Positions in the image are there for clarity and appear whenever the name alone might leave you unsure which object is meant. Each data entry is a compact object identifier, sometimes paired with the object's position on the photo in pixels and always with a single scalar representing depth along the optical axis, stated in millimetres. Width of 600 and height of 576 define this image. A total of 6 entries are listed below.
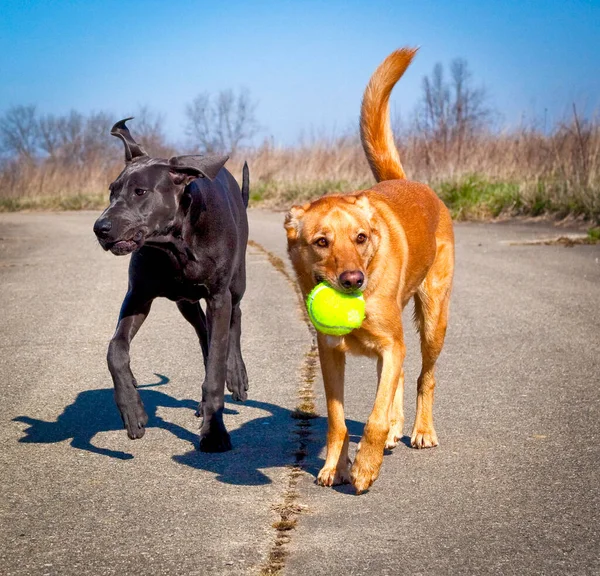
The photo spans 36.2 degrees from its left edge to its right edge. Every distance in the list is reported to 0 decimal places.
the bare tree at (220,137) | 39594
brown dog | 4035
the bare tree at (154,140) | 33125
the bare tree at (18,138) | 67938
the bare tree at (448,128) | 20797
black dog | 4602
